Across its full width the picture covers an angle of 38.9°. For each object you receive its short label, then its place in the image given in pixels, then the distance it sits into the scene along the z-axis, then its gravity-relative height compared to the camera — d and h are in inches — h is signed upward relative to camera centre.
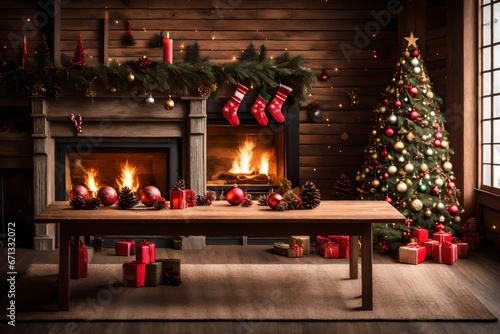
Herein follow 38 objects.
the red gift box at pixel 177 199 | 198.7 -10.6
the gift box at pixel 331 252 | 253.8 -32.9
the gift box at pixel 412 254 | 241.8 -32.3
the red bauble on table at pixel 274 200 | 195.3 -10.9
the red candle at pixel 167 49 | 256.8 +41.0
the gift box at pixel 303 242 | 261.6 -30.2
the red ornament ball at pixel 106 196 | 203.3 -9.9
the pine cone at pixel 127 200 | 198.5 -10.8
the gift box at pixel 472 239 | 267.7 -30.1
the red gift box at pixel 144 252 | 216.5 -28.1
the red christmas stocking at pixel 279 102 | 275.1 +22.9
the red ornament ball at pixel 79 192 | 204.2 -8.8
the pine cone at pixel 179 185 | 200.5 -6.8
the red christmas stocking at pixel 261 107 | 276.2 +21.0
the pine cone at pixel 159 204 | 196.5 -11.9
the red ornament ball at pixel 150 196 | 199.5 -9.8
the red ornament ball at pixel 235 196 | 203.5 -10.2
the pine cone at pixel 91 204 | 197.5 -11.8
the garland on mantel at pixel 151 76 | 262.1 +32.0
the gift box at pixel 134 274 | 210.2 -33.6
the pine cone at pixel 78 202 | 197.9 -11.3
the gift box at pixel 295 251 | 257.4 -33.2
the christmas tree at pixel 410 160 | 262.4 +0.0
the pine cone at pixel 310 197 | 198.1 -10.3
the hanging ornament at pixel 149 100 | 265.7 +23.0
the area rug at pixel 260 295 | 183.8 -38.3
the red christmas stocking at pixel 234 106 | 273.7 +21.4
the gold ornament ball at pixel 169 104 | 264.7 +21.5
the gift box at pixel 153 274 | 210.8 -33.7
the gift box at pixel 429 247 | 250.8 -31.0
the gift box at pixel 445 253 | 244.1 -32.3
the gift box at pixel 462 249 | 253.4 -32.1
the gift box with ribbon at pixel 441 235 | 255.0 -27.2
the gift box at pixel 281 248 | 260.8 -32.6
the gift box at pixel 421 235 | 255.6 -27.2
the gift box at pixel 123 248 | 262.4 -32.1
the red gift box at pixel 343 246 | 253.6 -30.9
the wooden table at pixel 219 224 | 183.3 -16.7
